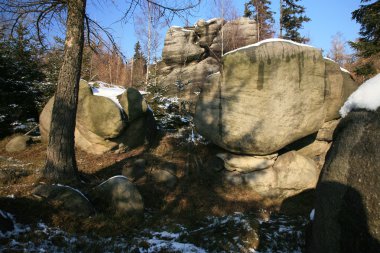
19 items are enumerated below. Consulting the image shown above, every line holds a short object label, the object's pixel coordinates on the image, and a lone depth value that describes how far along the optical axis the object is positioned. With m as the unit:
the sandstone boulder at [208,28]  29.03
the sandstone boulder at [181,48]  28.92
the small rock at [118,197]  6.45
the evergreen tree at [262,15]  31.48
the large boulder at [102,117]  11.24
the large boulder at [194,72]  25.09
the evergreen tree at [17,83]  13.88
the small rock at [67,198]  5.89
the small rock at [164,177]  9.13
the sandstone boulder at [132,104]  11.84
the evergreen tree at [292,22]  25.74
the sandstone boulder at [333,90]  10.28
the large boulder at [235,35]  28.81
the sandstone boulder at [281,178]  9.42
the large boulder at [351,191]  3.08
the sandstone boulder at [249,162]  9.69
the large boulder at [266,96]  9.16
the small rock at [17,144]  12.29
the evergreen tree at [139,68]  43.52
